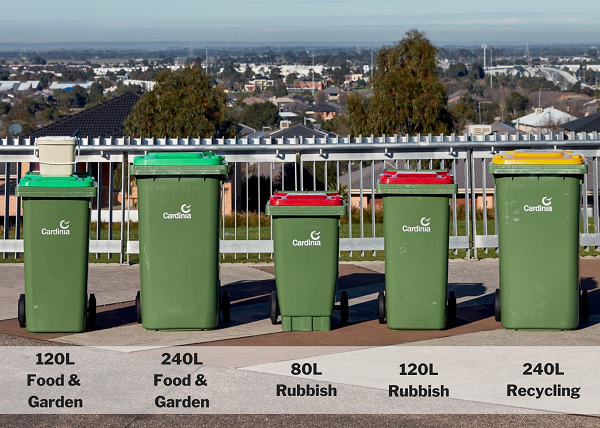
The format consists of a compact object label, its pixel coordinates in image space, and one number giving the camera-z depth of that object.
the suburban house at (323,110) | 142.62
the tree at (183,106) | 41.28
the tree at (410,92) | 38.62
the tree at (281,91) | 186.90
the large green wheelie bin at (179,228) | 7.30
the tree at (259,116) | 110.25
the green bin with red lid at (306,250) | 7.36
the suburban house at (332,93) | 183.48
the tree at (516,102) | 137.25
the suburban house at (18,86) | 183.00
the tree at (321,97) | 174.00
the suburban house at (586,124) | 60.56
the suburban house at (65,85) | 173.12
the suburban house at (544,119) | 103.69
